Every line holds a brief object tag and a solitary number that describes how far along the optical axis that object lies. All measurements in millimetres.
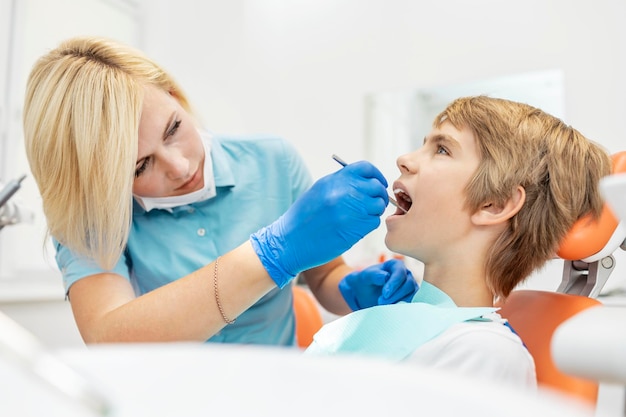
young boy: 1243
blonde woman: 1238
